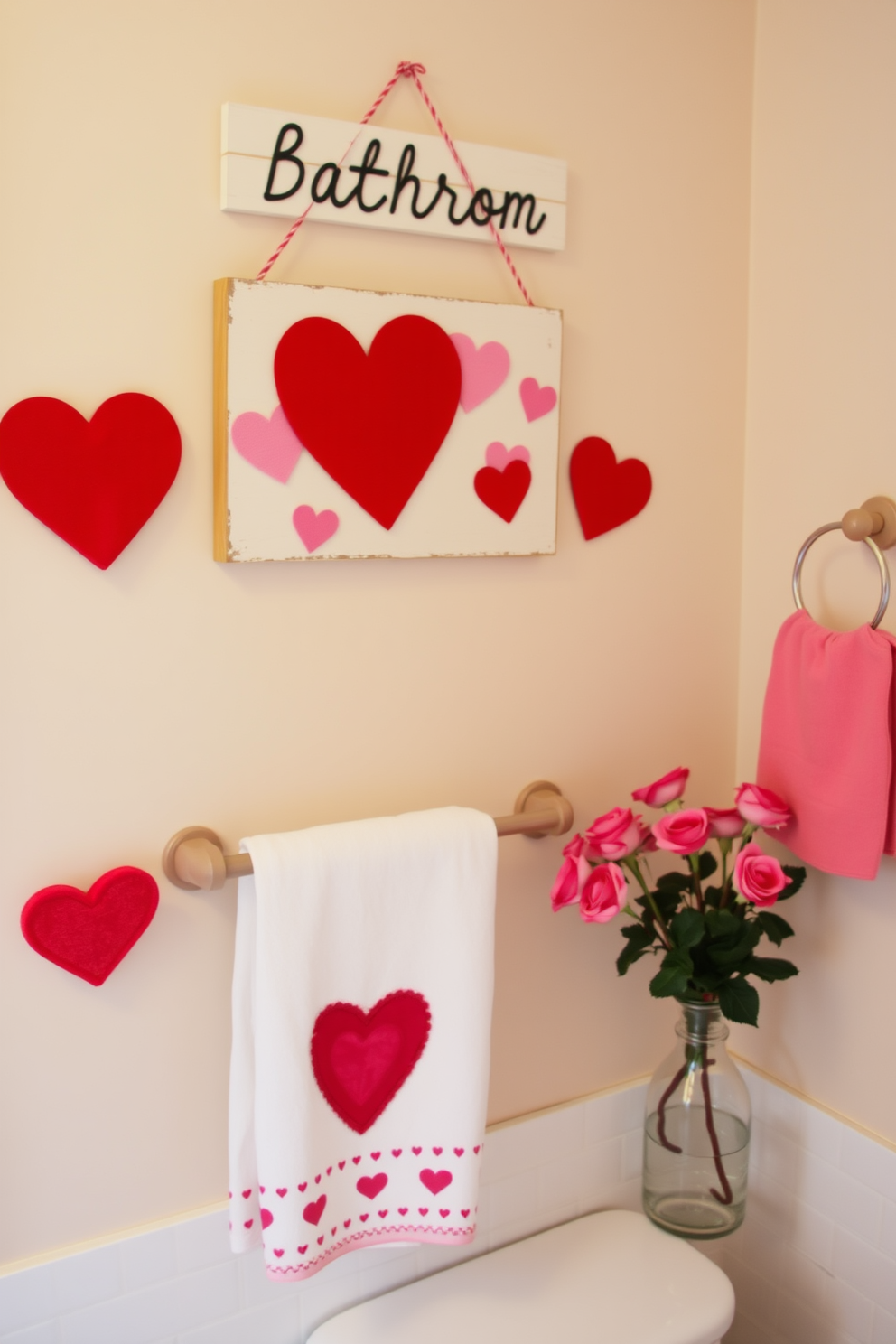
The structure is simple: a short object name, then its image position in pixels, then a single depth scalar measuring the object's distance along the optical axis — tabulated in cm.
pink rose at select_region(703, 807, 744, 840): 120
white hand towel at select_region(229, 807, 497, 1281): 99
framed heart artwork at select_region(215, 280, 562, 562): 100
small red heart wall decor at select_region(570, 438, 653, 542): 123
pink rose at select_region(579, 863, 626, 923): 112
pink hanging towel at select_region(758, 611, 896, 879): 109
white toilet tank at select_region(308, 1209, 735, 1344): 114
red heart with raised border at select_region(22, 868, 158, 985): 96
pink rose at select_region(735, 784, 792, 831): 116
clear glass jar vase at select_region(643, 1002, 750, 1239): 127
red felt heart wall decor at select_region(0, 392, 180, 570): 92
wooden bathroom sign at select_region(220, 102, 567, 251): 98
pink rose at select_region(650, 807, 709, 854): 115
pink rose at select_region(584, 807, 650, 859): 116
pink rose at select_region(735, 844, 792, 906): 112
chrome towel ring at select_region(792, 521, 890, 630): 111
